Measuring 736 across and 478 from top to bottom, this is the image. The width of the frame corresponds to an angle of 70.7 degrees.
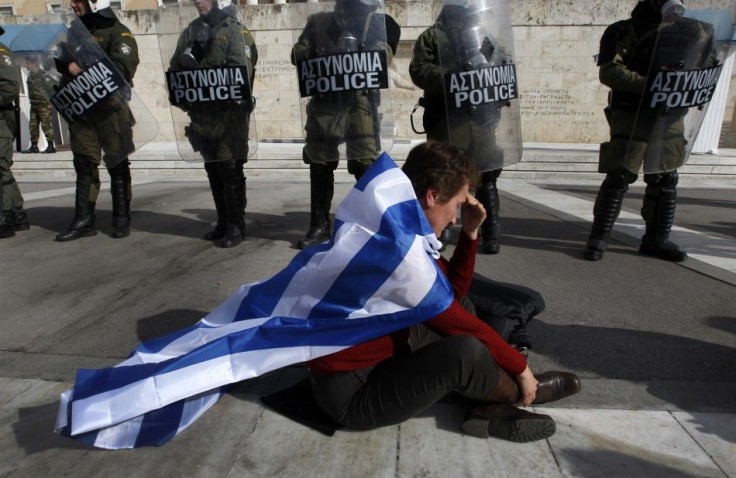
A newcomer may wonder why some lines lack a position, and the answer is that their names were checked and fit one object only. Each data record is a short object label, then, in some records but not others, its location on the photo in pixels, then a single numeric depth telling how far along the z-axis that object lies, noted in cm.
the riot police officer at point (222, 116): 399
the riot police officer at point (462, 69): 367
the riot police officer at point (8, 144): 455
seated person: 173
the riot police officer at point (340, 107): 379
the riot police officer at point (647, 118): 334
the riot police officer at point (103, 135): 436
